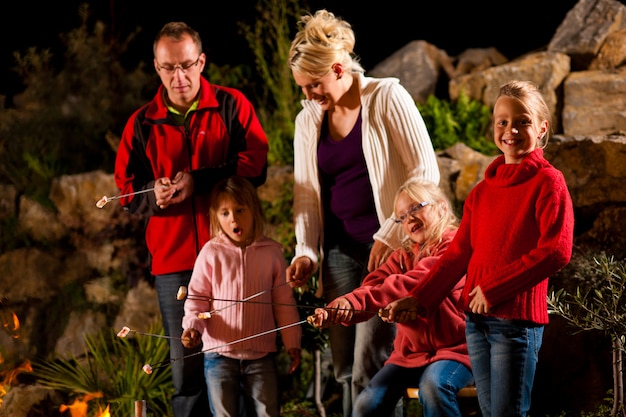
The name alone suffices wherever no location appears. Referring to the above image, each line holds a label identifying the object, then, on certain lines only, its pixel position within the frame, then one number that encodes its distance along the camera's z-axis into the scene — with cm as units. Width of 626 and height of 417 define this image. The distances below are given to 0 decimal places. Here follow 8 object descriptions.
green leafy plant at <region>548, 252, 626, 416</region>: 404
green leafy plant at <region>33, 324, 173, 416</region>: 580
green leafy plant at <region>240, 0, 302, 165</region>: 725
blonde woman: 404
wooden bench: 378
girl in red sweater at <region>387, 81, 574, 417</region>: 320
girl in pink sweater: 428
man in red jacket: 448
